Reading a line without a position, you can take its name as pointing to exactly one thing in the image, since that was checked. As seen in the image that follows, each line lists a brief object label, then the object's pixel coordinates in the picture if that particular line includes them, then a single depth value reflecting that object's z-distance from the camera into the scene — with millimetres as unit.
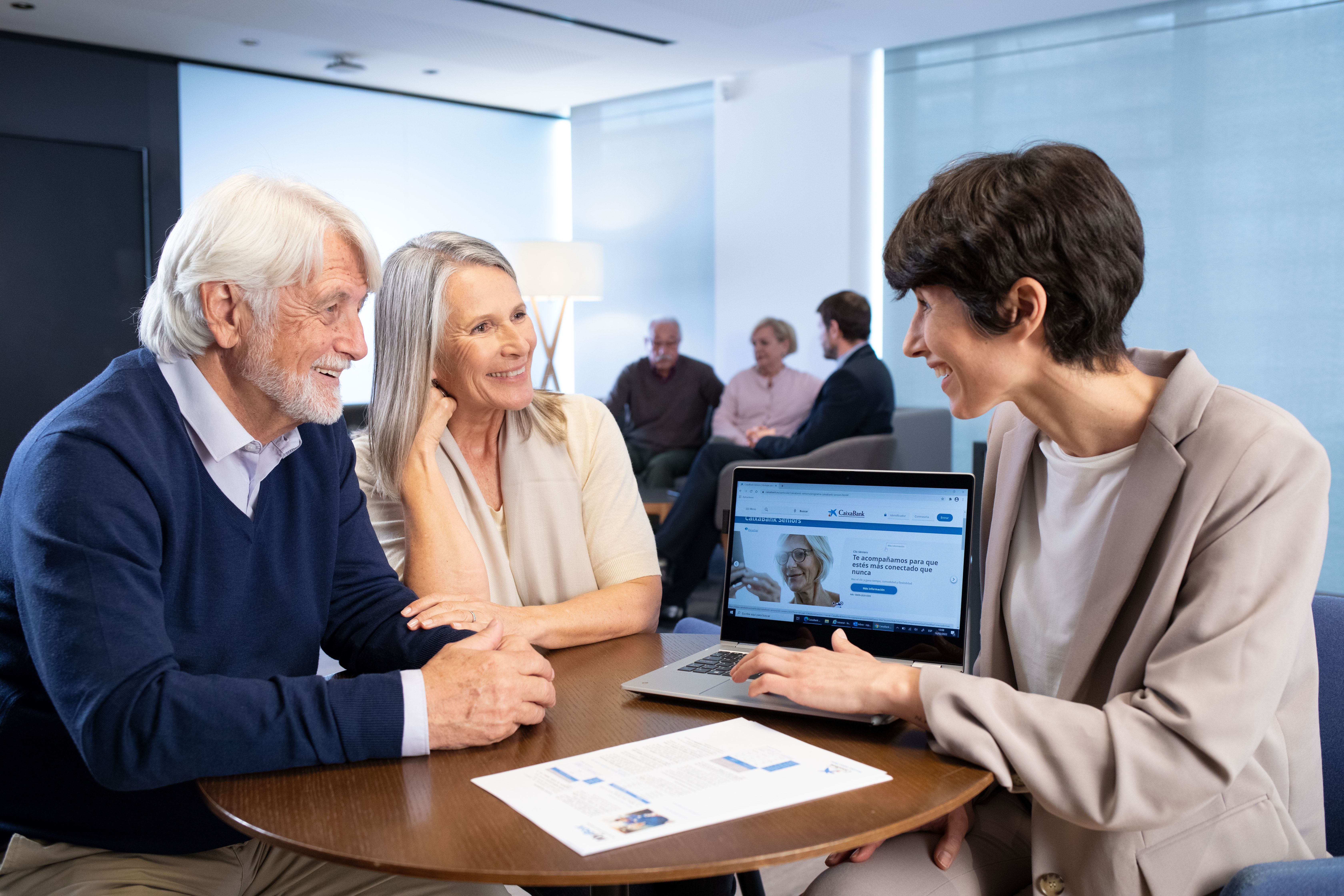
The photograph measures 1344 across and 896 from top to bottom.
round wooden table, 911
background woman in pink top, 6246
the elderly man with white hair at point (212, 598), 1106
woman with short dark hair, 1093
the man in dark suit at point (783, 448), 5008
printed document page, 980
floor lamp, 6723
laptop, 1380
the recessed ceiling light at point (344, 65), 6512
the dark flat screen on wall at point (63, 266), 6023
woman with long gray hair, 1844
